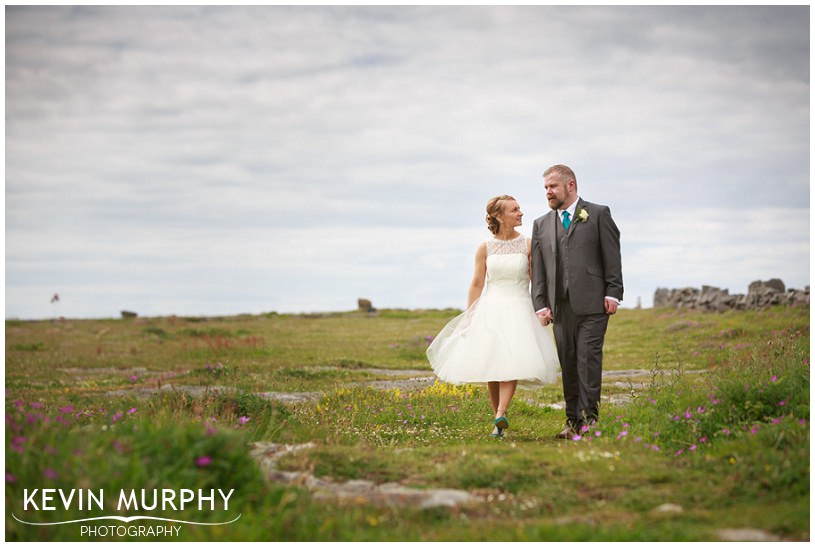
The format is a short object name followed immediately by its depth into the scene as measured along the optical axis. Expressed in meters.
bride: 9.27
